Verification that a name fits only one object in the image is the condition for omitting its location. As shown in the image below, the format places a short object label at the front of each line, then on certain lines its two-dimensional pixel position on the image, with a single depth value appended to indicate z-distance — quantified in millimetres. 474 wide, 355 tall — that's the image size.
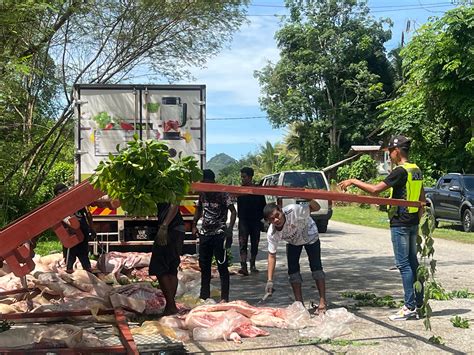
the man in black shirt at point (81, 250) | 9531
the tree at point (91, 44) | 16094
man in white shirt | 7199
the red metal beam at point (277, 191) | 4555
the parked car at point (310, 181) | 19641
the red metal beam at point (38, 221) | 4194
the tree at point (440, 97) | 23922
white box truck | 11539
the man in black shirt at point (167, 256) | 7398
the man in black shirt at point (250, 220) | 11220
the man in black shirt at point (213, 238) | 8141
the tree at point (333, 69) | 44406
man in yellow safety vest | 6973
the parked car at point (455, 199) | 18812
